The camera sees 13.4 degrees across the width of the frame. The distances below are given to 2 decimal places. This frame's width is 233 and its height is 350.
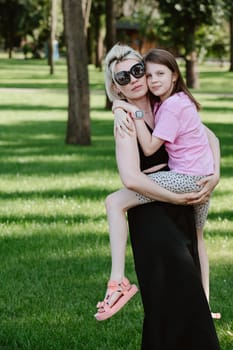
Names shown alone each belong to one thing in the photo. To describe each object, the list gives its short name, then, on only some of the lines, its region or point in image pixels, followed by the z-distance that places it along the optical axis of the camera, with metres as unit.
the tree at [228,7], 42.78
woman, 4.95
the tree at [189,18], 41.59
